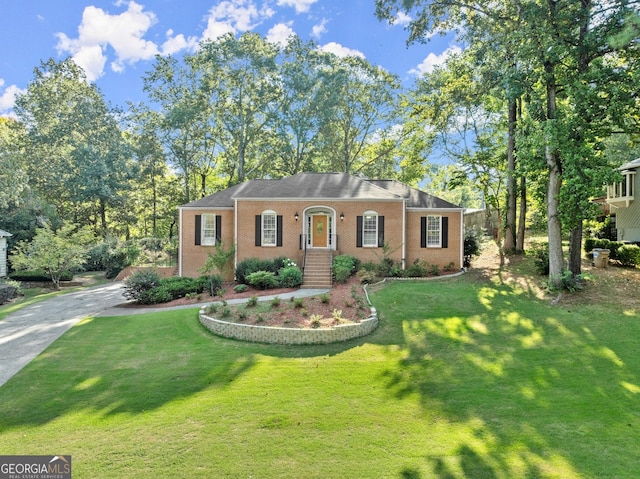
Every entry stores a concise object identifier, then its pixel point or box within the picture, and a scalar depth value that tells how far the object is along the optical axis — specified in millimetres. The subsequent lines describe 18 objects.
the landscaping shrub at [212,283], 14062
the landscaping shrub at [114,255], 23016
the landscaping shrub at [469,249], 18184
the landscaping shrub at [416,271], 16000
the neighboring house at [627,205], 20312
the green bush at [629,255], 14555
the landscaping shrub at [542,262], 14429
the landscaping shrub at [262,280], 14680
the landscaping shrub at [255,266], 15914
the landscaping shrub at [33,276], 20828
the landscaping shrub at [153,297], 13492
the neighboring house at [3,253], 22172
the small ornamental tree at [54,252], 17375
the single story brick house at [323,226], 17047
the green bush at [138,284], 13617
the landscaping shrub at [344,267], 14906
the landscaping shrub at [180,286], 14102
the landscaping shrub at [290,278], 14712
